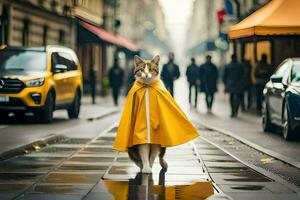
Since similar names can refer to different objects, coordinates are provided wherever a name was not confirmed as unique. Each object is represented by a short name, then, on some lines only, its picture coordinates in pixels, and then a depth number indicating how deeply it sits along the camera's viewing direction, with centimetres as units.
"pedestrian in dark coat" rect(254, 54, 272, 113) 2574
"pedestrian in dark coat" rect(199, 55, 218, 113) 2719
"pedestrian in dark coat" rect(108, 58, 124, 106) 3328
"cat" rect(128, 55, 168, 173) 938
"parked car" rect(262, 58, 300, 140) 1456
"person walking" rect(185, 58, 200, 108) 3092
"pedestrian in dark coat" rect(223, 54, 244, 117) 2461
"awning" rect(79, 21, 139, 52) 4074
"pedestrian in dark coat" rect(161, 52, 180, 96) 2795
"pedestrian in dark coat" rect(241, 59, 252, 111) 2601
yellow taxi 1898
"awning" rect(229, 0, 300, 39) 2114
